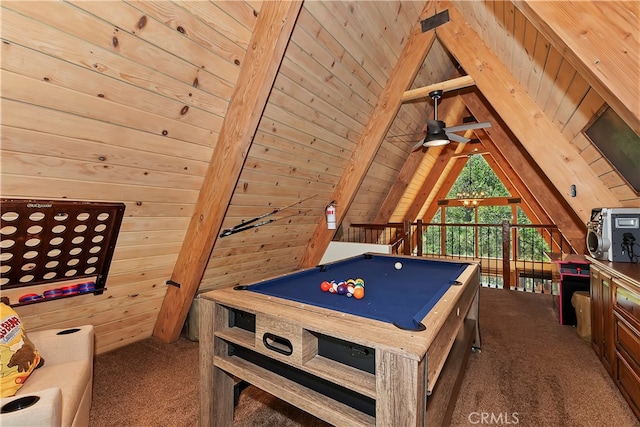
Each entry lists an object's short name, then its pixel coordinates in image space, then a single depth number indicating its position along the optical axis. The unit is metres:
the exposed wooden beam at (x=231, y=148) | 1.70
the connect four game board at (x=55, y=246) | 1.54
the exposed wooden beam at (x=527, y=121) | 2.29
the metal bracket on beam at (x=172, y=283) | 2.48
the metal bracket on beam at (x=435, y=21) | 2.68
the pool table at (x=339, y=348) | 0.94
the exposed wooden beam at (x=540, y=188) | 3.71
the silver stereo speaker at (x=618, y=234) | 1.94
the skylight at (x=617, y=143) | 1.72
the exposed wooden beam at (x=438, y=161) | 4.75
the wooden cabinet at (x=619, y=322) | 1.53
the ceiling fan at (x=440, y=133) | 2.75
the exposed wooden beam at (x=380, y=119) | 2.87
